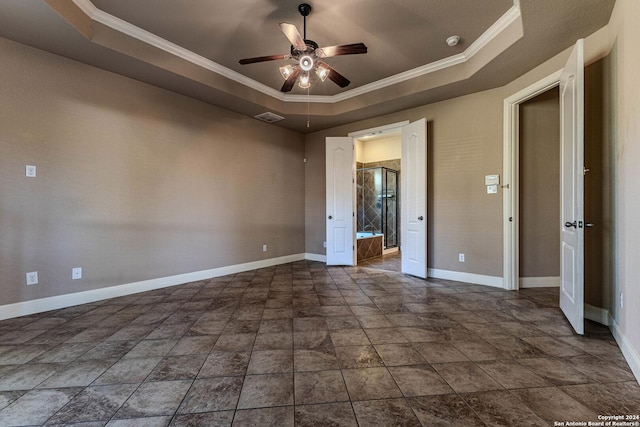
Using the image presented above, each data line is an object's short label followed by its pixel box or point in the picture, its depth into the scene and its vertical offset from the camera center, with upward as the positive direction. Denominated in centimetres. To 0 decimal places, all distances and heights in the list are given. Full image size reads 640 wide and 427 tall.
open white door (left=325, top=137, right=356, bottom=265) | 513 +13
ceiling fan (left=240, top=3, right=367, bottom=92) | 244 +145
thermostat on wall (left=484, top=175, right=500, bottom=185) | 367 +39
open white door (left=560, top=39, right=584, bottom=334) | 220 +17
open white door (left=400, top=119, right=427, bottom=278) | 414 +16
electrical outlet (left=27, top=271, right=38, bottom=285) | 277 -64
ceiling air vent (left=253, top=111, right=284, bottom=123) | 467 +162
